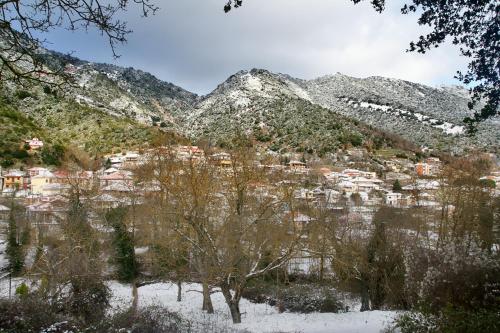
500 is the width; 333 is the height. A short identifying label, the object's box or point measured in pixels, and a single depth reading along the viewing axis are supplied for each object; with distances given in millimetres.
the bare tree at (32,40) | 4492
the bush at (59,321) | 9297
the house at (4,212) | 33688
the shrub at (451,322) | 6512
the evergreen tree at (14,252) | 25875
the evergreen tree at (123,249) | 26234
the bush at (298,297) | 19141
